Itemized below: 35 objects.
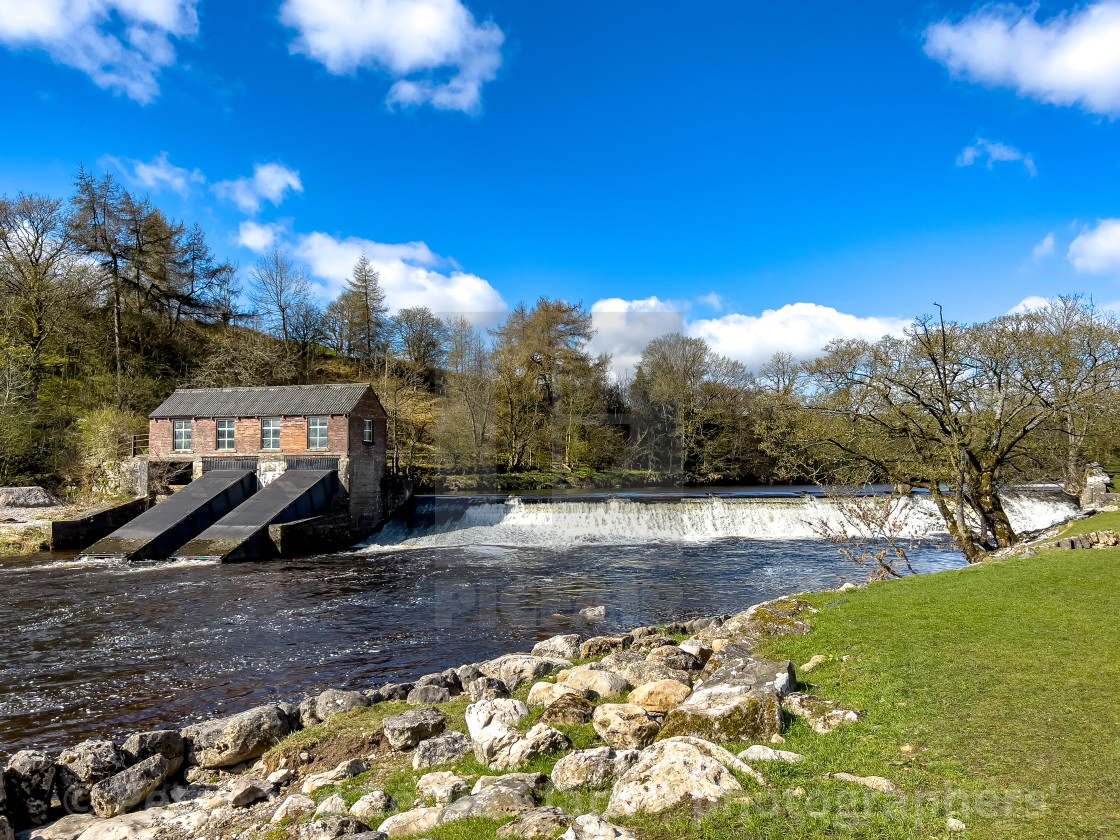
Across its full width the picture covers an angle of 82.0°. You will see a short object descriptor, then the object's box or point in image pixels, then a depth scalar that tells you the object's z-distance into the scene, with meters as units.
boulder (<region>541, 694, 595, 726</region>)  5.93
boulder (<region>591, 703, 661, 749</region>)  5.35
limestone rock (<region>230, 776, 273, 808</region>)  5.80
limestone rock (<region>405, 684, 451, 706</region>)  8.07
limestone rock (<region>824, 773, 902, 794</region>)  4.12
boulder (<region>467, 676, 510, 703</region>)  7.69
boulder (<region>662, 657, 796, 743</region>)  5.01
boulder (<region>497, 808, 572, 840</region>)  4.02
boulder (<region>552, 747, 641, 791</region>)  4.70
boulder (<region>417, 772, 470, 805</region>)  4.92
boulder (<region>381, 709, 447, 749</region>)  6.43
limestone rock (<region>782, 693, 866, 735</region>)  5.17
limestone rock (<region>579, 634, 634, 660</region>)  9.55
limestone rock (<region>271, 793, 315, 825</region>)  5.25
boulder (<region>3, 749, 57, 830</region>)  6.06
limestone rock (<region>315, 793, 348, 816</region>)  5.11
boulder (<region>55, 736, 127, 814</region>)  6.29
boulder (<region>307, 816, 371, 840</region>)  4.64
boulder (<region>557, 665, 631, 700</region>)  6.78
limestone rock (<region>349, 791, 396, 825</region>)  4.92
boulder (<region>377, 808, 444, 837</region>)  4.54
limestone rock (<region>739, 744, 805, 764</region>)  4.56
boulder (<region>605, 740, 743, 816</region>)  4.11
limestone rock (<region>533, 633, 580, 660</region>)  9.70
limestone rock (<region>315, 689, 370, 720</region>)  7.98
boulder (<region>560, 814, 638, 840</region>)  3.80
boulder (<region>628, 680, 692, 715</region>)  5.99
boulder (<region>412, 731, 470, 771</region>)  5.75
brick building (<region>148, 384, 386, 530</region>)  28.72
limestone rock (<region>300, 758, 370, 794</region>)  5.73
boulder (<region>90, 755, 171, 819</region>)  6.15
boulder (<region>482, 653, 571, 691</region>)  8.46
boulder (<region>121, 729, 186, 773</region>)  6.83
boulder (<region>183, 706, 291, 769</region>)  7.11
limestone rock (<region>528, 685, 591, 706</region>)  6.70
